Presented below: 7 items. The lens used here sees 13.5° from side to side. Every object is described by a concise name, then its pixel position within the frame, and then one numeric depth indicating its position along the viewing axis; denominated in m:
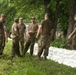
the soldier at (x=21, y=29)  16.14
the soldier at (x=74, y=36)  12.25
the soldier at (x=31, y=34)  15.37
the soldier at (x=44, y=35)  13.73
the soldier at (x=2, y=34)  13.73
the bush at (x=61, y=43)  24.67
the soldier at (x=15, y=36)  13.63
